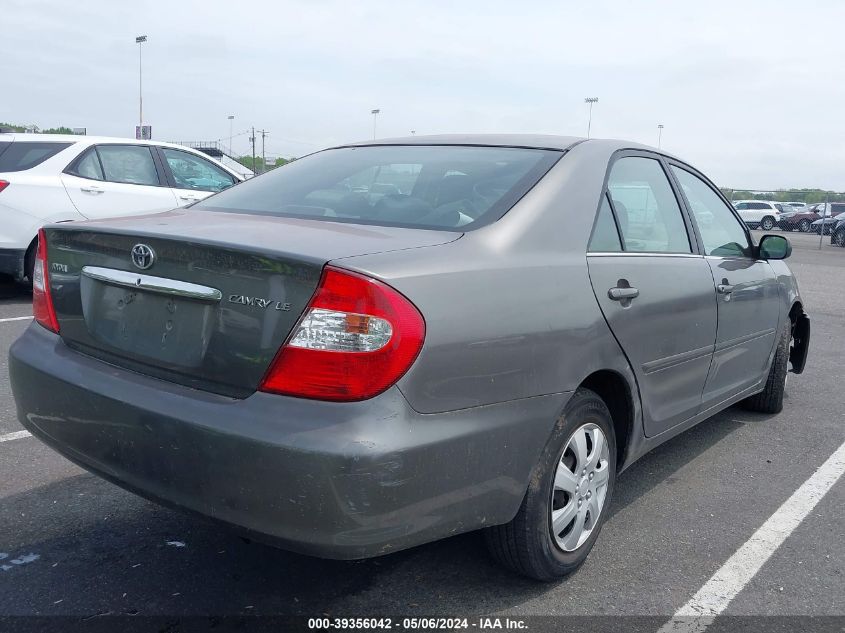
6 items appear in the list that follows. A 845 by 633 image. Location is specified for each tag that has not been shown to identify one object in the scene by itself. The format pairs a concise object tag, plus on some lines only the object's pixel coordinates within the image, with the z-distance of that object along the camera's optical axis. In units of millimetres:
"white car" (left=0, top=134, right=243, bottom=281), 8328
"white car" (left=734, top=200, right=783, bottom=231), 41781
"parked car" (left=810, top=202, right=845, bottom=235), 35344
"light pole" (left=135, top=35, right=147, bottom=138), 47281
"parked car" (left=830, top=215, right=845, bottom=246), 26000
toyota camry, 2240
